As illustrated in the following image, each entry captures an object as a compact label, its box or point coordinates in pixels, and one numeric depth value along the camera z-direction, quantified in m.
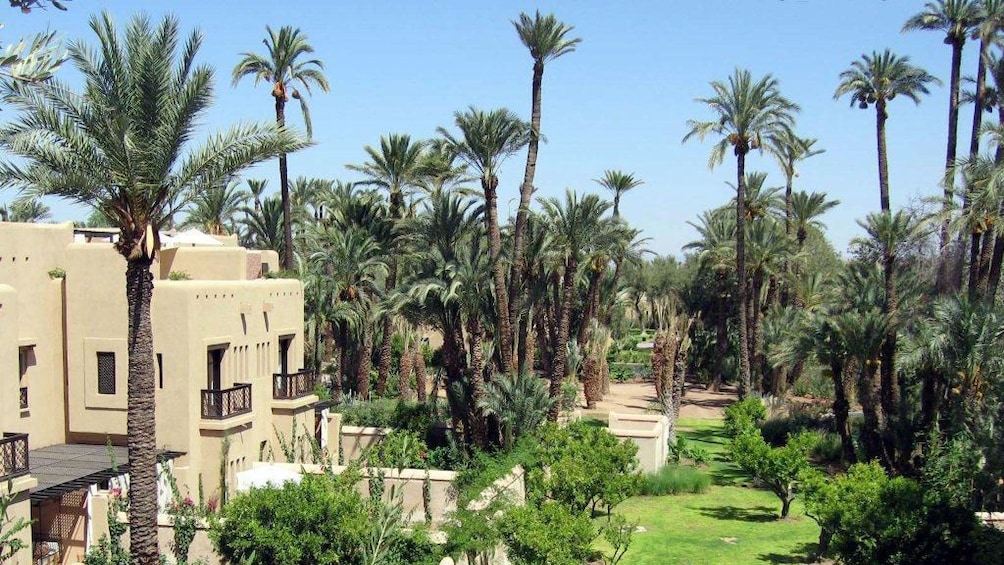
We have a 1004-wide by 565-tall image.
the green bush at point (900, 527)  18.02
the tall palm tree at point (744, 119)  39.81
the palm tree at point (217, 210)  50.33
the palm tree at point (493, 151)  30.75
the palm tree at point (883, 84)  39.31
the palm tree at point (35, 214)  48.78
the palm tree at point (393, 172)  39.91
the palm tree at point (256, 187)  59.03
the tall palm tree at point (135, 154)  15.08
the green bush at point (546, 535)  16.84
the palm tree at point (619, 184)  49.84
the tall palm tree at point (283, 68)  38.84
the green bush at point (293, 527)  17.66
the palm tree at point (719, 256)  51.66
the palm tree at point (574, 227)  38.28
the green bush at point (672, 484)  28.20
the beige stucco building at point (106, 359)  22.16
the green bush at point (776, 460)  25.28
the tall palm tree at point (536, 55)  31.84
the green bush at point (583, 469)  21.61
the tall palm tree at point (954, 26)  35.19
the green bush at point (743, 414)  33.88
